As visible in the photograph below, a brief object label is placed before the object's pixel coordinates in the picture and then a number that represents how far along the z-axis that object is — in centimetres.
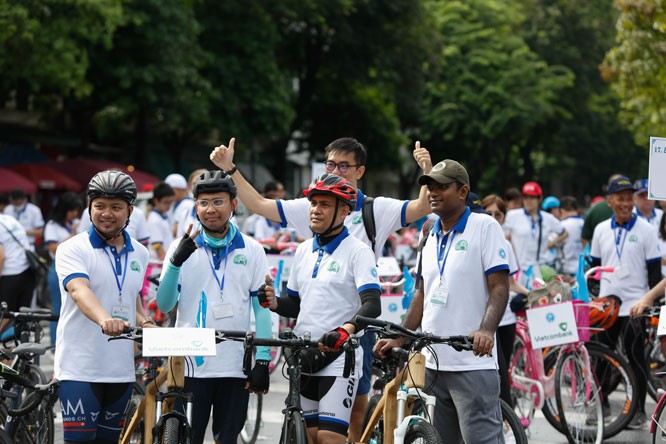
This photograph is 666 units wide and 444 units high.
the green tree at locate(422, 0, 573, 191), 4294
